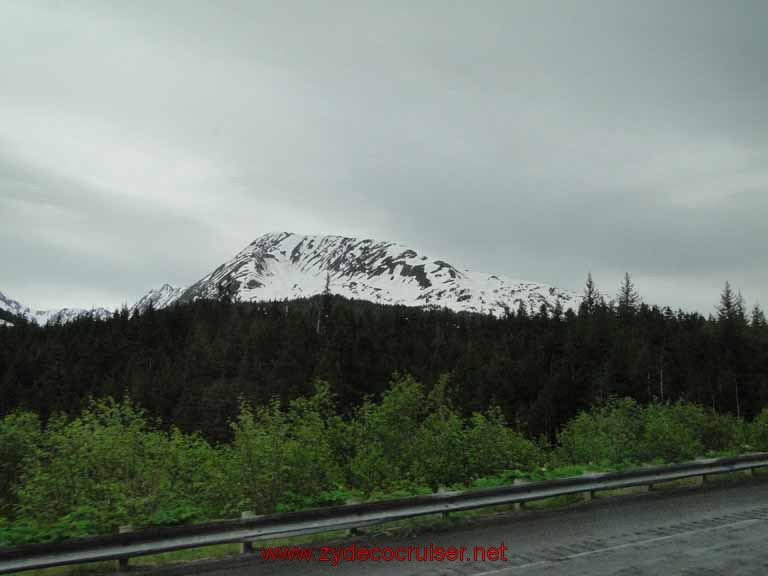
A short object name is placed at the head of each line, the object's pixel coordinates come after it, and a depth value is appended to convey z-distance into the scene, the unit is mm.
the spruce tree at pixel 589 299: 108838
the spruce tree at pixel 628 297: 113012
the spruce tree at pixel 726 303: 95469
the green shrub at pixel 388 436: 15461
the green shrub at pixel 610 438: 17967
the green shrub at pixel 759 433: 21719
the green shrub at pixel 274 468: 12438
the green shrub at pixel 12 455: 14106
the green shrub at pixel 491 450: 15289
